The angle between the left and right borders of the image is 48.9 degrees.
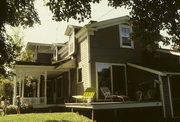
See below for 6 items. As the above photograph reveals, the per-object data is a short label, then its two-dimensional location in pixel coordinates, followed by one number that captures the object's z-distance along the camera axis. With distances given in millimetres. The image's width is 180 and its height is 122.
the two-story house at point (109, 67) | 12234
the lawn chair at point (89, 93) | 11844
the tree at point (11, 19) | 7750
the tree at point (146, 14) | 9781
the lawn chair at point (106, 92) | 12653
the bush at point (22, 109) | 14931
